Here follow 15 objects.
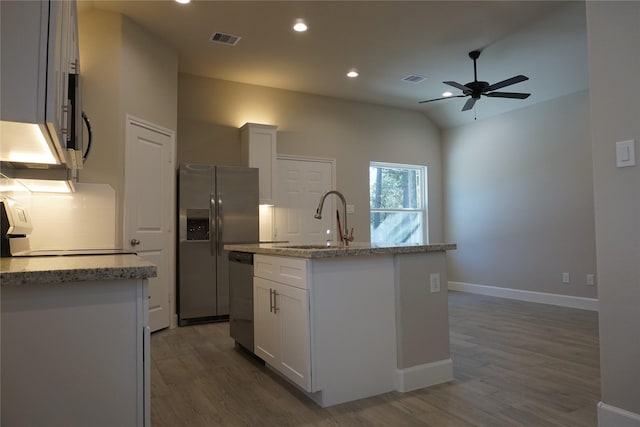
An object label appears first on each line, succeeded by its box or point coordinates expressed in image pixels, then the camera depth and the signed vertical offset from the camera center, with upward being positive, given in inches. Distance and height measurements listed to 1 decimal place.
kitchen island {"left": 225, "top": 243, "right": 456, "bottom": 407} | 90.8 -21.7
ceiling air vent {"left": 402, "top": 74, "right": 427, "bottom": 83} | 215.2 +78.5
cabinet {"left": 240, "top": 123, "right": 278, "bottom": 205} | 210.2 +39.4
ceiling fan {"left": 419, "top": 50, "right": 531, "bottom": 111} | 172.8 +59.0
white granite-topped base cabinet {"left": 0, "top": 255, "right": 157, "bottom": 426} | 45.1 -13.0
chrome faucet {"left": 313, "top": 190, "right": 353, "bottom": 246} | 119.6 -2.7
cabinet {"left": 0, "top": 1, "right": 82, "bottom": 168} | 38.9 +16.0
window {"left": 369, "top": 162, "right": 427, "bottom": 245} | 267.9 +16.8
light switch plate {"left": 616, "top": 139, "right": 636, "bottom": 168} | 73.6 +12.8
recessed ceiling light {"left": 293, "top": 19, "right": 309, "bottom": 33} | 157.3 +78.4
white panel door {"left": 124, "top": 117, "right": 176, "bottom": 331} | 153.6 +10.4
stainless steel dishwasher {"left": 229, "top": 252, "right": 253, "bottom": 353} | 123.8 -21.6
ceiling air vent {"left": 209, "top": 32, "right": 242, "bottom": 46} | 167.2 +78.5
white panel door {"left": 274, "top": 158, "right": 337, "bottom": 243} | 230.5 +16.5
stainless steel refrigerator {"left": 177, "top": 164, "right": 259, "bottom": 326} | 179.2 -0.8
